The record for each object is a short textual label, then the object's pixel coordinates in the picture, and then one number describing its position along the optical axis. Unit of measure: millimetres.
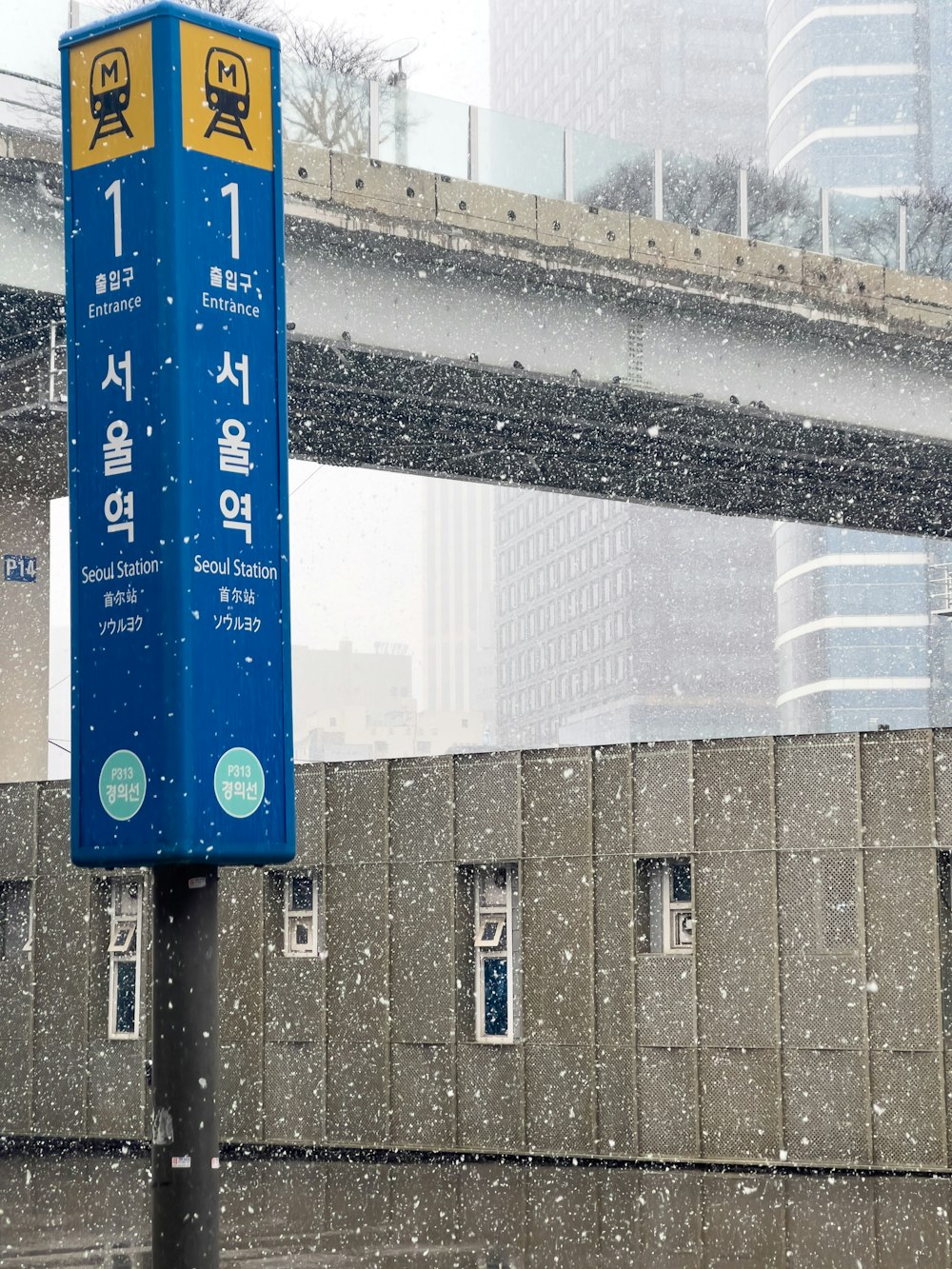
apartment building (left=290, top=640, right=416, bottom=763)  189750
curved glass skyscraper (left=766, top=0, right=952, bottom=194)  128000
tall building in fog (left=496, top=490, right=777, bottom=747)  144875
